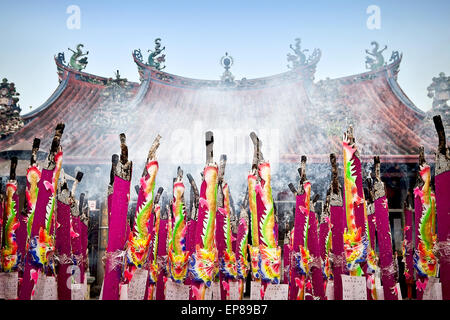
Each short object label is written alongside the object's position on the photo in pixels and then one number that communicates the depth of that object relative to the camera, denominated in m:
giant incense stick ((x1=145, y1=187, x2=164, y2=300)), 3.55
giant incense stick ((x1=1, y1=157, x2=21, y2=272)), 3.19
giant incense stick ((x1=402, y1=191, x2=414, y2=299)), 4.38
